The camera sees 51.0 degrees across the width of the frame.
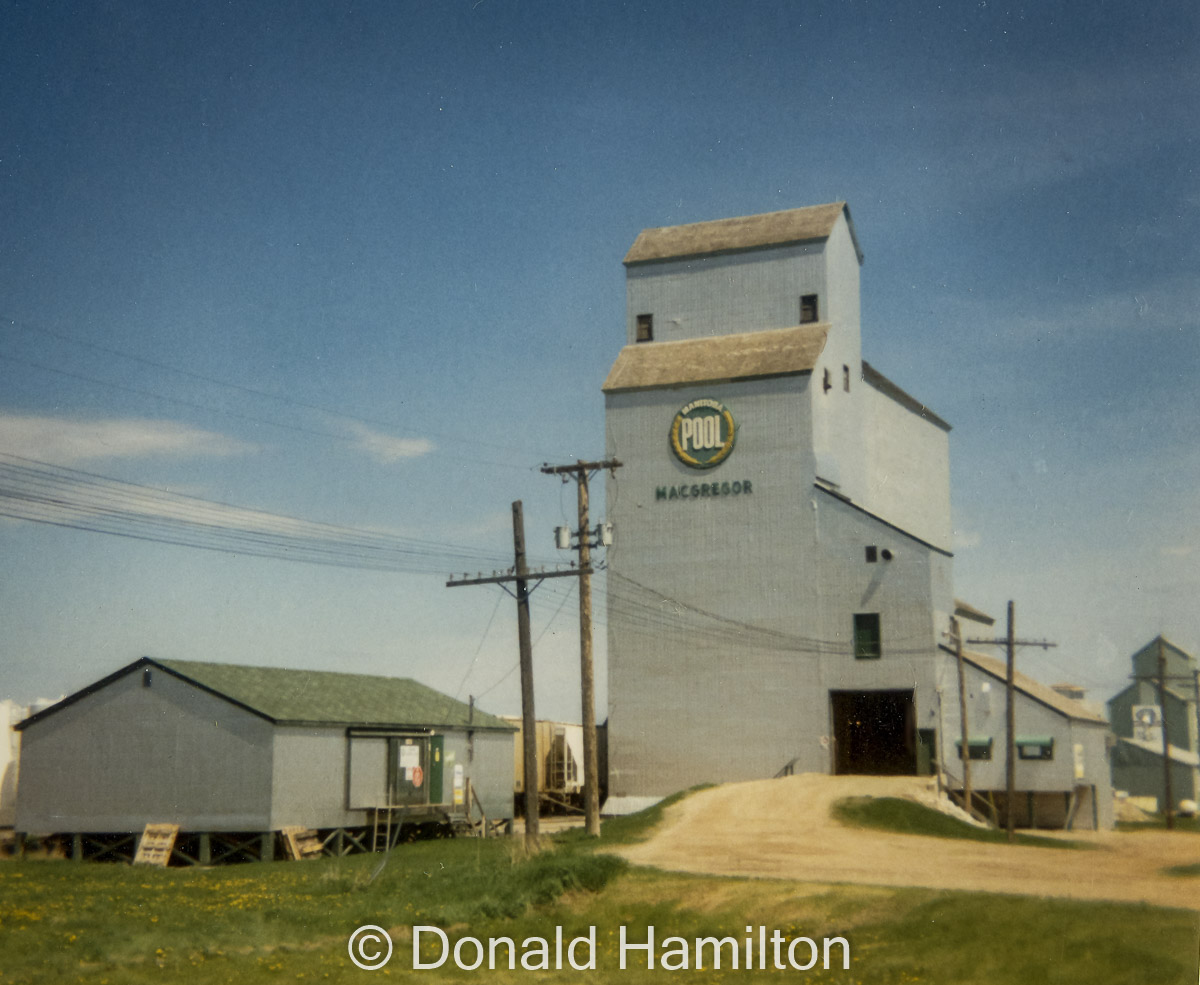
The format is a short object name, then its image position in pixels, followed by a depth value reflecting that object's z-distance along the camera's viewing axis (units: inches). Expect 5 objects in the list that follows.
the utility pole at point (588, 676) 1524.4
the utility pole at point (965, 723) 1894.7
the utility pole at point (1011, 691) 1782.7
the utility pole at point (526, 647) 1362.0
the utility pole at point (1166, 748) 1987.5
